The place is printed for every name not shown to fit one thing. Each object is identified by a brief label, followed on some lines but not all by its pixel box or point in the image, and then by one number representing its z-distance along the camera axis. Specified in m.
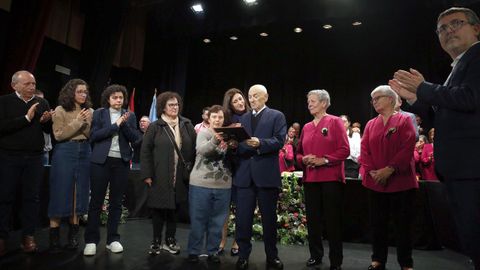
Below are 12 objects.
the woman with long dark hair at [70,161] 3.10
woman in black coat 3.04
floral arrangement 3.98
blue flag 6.75
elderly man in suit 2.77
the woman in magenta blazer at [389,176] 2.68
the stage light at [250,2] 7.18
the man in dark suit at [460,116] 1.46
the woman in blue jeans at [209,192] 2.95
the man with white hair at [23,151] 2.97
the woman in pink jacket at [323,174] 2.83
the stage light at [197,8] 7.57
